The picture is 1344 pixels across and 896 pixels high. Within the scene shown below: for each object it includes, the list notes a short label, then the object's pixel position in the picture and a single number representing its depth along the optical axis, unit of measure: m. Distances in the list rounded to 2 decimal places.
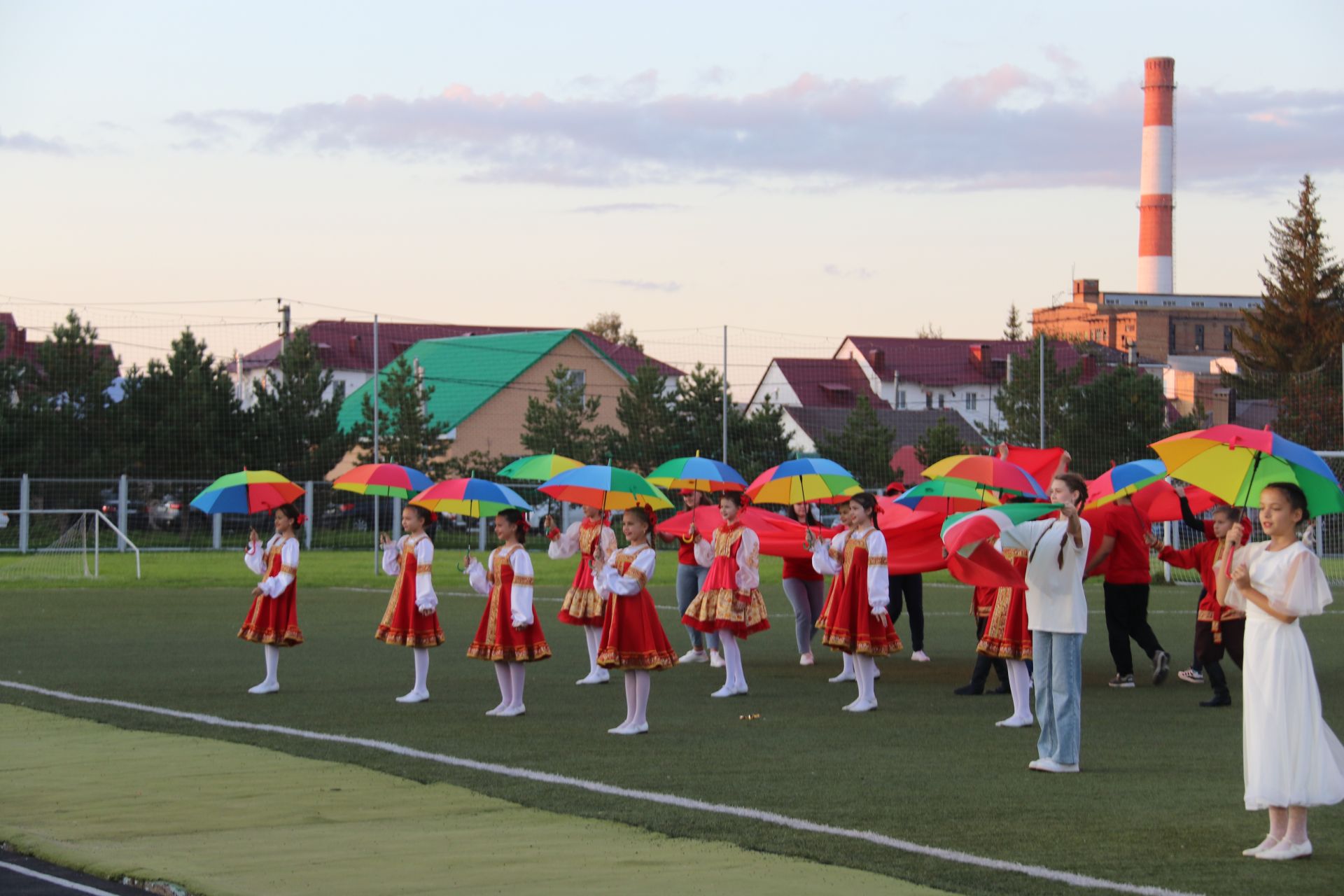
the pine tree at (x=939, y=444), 39.91
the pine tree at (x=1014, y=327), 88.56
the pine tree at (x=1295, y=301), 65.81
